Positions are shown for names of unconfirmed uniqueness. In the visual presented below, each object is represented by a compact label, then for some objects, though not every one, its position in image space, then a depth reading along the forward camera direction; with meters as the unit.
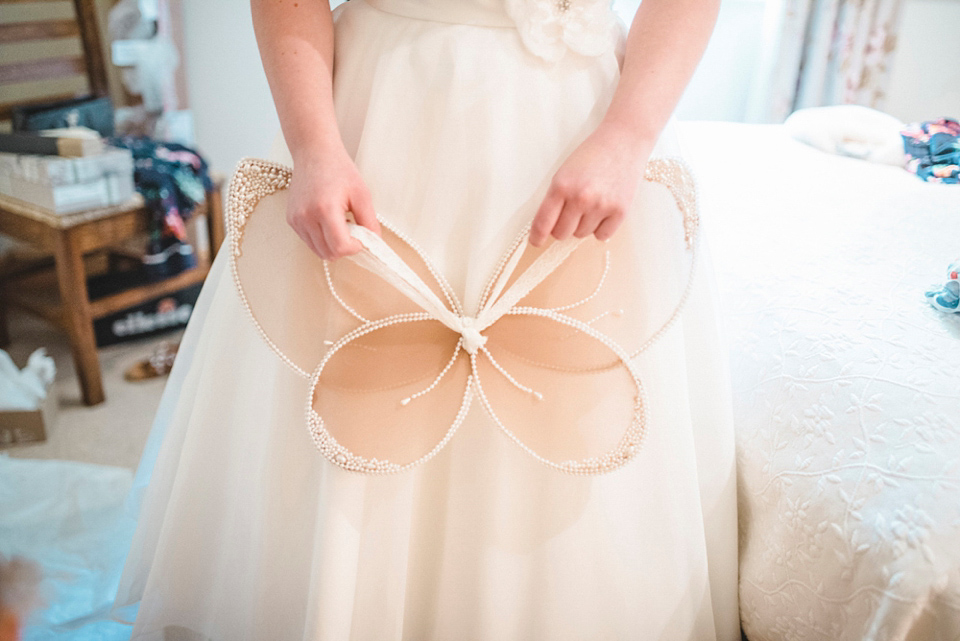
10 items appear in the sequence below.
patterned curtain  2.21
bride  0.62
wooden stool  1.57
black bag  1.77
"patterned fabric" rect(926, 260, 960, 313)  0.73
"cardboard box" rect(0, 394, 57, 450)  1.46
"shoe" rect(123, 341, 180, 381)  1.82
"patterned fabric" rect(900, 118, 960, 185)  1.31
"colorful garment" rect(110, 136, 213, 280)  1.77
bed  0.56
